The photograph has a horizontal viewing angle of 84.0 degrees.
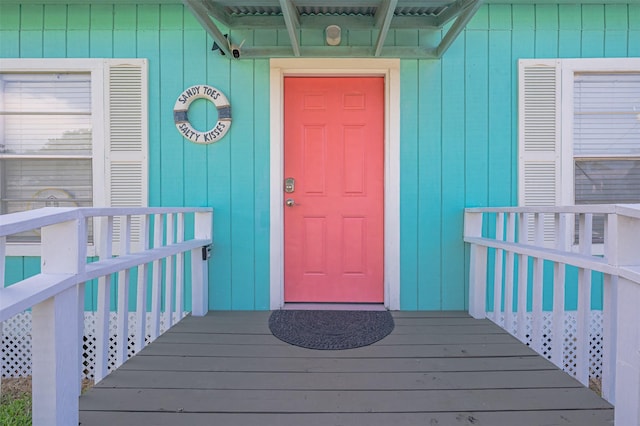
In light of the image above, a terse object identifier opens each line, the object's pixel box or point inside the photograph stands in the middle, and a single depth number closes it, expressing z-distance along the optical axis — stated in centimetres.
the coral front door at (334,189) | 285
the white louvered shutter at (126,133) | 275
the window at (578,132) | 272
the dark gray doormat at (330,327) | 212
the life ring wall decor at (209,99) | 274
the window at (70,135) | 275
